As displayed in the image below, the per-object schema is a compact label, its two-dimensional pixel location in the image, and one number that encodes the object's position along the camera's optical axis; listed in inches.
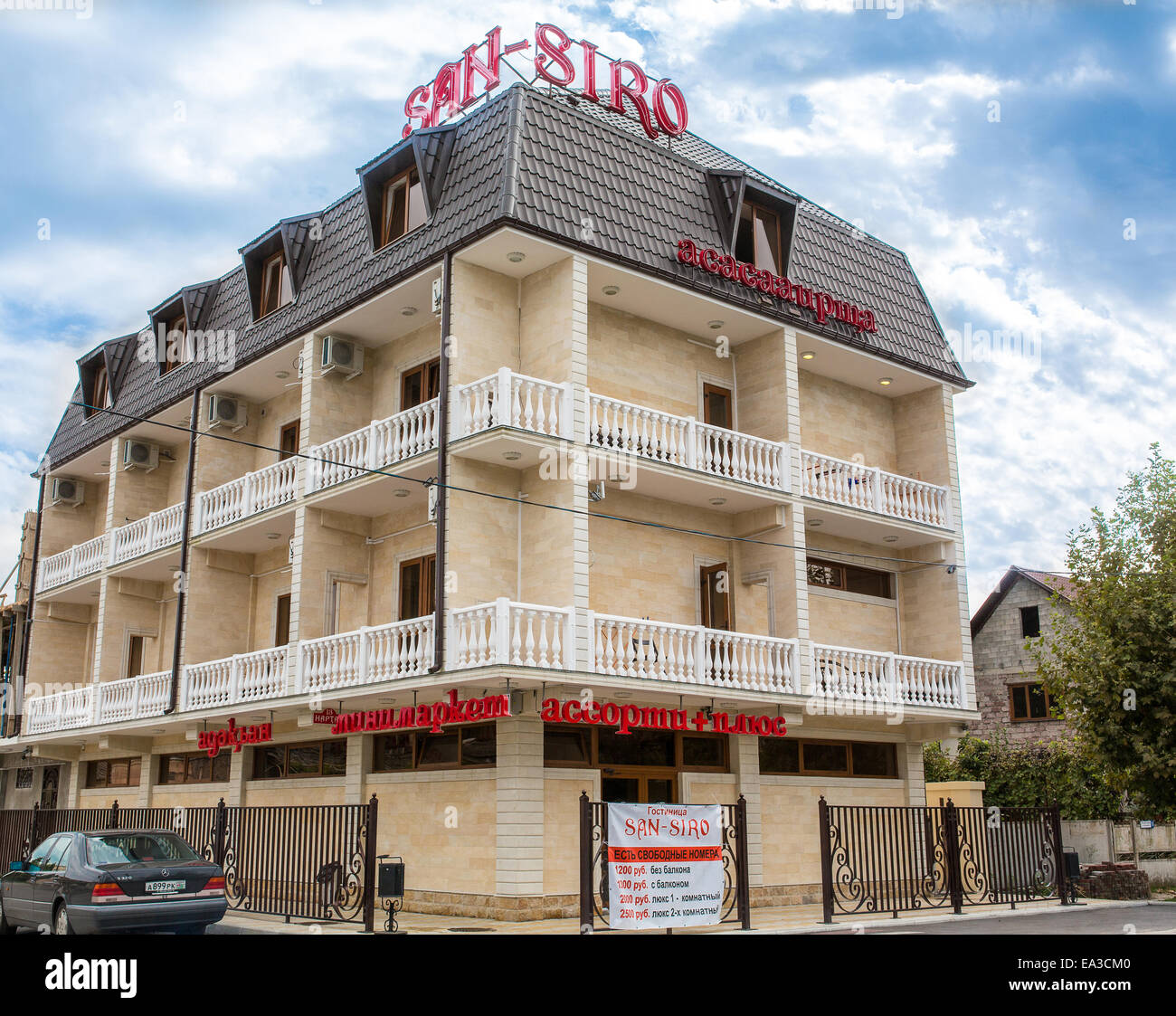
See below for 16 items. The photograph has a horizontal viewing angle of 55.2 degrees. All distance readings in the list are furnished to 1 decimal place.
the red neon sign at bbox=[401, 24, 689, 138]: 853.2
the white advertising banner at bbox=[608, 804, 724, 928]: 534.6
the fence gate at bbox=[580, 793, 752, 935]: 544.7
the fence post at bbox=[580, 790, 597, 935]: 542.6
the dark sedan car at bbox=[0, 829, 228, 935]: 544.4
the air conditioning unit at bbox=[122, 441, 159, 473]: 1145.4
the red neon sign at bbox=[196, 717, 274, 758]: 915.4
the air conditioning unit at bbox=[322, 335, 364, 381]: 896.9
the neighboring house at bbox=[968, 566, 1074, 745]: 1482.5
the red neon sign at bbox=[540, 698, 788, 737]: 705.6
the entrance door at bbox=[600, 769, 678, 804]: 781.3
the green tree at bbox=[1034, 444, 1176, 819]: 898.1
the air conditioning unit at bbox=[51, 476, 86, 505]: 1306.6
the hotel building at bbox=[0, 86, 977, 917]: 737.6
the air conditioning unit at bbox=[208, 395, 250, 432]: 1034.7
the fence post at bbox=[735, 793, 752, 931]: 598.2
